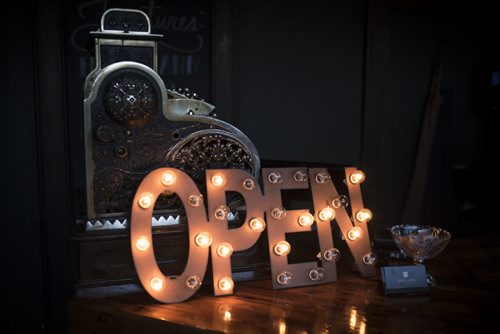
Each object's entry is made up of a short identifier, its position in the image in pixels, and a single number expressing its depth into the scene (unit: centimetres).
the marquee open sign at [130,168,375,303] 153
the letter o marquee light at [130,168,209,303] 151
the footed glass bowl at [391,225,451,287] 166
